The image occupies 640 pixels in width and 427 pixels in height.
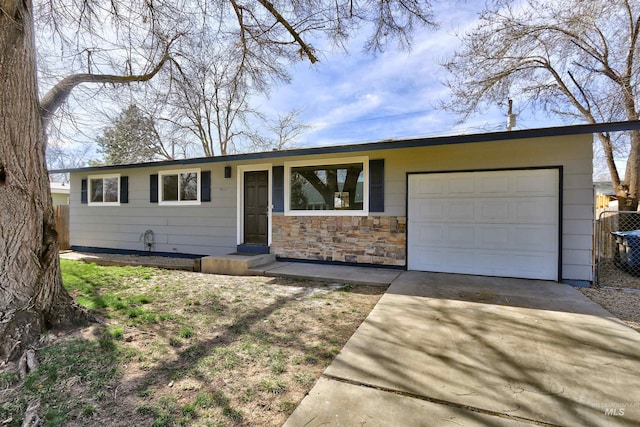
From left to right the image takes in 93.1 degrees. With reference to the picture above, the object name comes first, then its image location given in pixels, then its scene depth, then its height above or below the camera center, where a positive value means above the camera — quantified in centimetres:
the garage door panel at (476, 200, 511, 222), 513 +0
